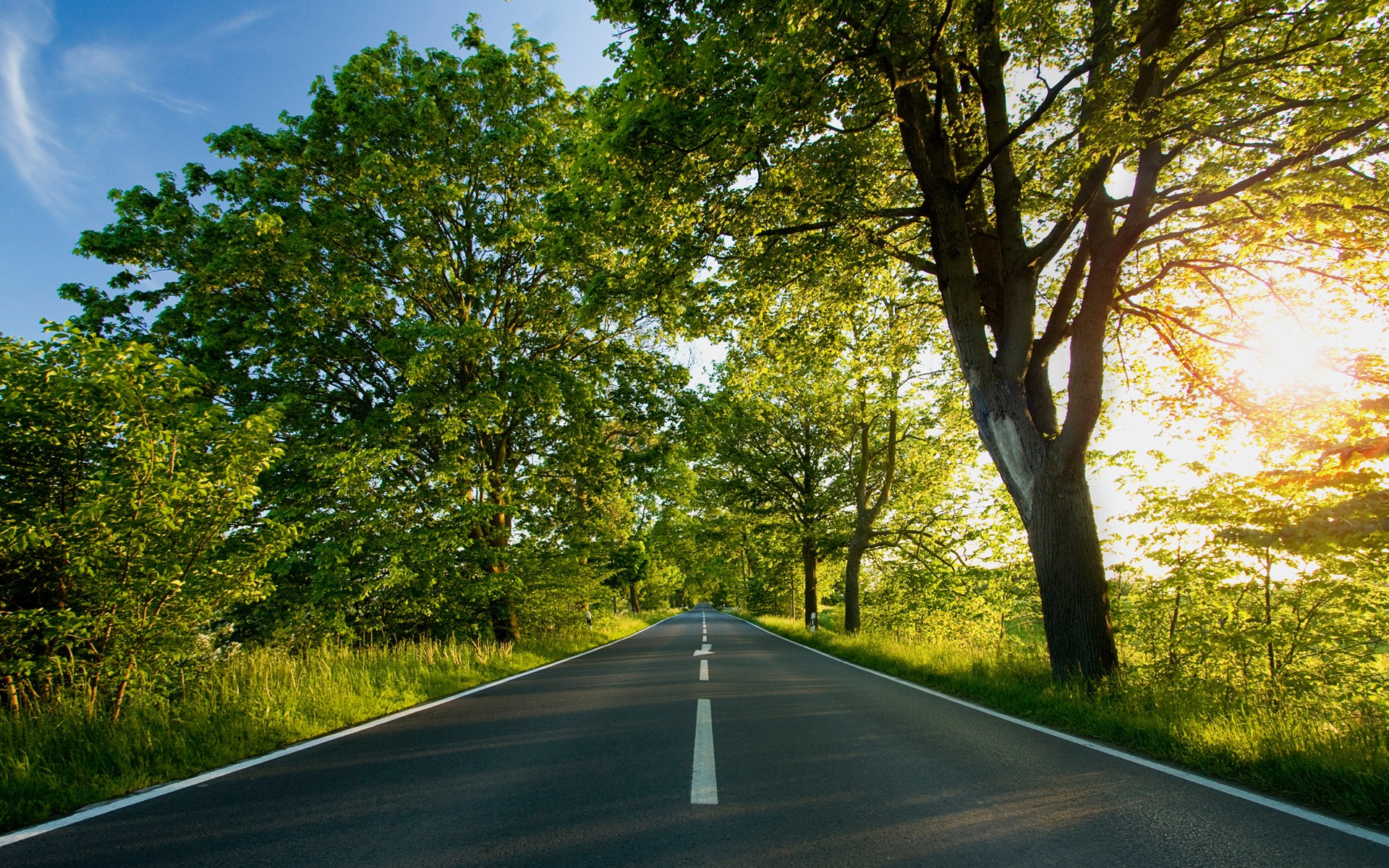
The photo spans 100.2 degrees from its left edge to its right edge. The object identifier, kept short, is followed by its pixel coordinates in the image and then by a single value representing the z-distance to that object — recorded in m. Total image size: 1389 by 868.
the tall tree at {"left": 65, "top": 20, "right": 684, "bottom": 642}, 11.59
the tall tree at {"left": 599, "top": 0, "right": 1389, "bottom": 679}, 5.91
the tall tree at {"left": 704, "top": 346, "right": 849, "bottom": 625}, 19.52
